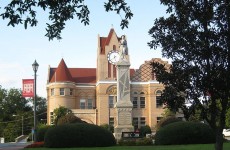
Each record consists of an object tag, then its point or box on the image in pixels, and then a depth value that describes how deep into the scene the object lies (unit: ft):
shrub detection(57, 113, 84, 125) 157.06
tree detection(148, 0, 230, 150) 36.40
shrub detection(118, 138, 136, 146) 108.17
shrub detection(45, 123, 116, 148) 96.37
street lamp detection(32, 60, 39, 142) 95.81
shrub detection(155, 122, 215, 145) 100.58
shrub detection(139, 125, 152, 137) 210.30
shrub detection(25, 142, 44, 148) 100.37
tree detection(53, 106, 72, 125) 220.99
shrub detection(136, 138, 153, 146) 107.98
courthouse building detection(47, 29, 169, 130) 241.76
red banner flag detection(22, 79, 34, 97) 123.65
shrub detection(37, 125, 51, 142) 139.54
